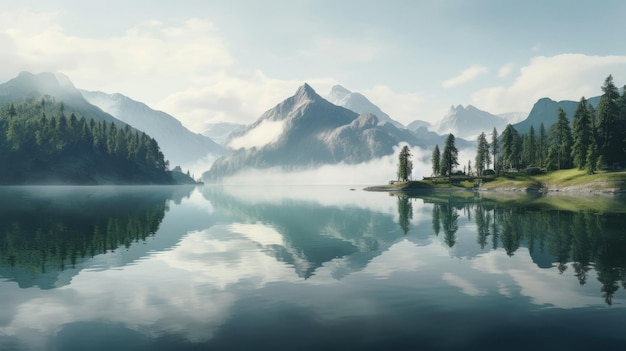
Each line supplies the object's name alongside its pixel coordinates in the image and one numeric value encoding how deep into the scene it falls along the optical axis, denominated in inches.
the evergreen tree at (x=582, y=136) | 6461.6
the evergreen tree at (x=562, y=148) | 7229.3
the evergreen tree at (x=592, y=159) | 6003.9
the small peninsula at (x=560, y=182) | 5625.0
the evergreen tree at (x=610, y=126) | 6565.0
